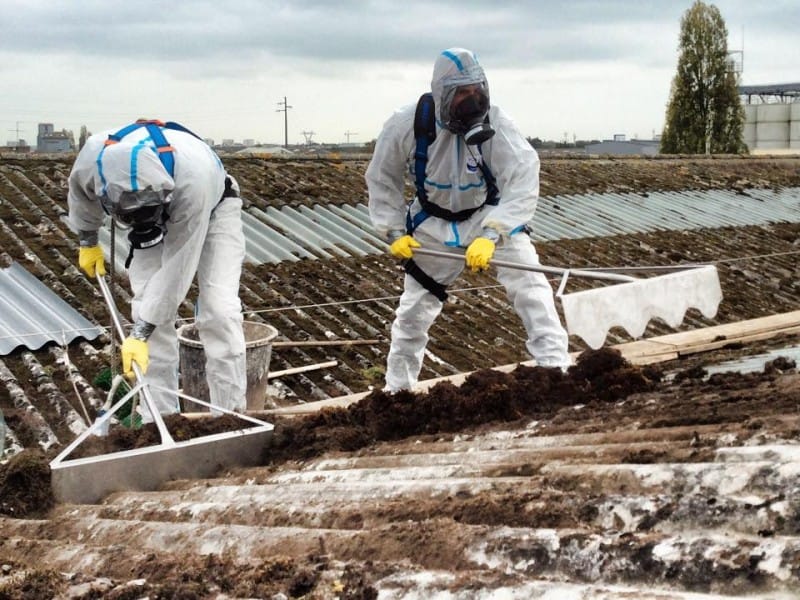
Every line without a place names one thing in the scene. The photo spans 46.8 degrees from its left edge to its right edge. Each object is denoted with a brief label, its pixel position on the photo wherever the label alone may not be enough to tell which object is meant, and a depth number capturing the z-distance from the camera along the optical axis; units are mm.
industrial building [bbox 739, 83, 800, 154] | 44562
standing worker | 4672
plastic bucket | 5625
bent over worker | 4461
